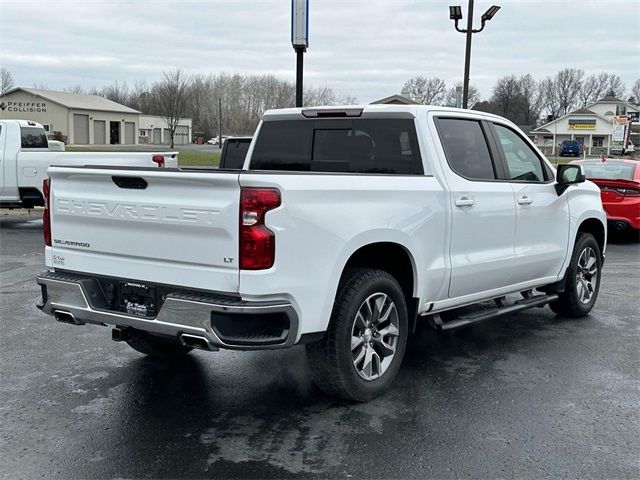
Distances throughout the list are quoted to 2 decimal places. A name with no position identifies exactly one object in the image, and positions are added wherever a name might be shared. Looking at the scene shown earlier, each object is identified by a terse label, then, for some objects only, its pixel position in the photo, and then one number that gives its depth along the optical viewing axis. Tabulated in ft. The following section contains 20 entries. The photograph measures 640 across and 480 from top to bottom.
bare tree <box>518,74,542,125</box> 387.14
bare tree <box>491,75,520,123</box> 377.91
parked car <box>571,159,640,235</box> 39.86
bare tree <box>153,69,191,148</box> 241.76
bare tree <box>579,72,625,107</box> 426.02
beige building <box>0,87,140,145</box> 221.25
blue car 244.83
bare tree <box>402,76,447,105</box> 269.23
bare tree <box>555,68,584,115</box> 419.95
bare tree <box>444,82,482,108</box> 271.82
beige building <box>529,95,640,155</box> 318.16
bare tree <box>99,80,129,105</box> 358.02
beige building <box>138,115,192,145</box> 281.54
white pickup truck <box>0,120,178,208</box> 45.44
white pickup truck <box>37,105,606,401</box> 12.46
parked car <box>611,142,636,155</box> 177.92
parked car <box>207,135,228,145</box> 279.20
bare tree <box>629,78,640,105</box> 435.86
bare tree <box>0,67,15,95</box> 291.50
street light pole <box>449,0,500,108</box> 66.08
